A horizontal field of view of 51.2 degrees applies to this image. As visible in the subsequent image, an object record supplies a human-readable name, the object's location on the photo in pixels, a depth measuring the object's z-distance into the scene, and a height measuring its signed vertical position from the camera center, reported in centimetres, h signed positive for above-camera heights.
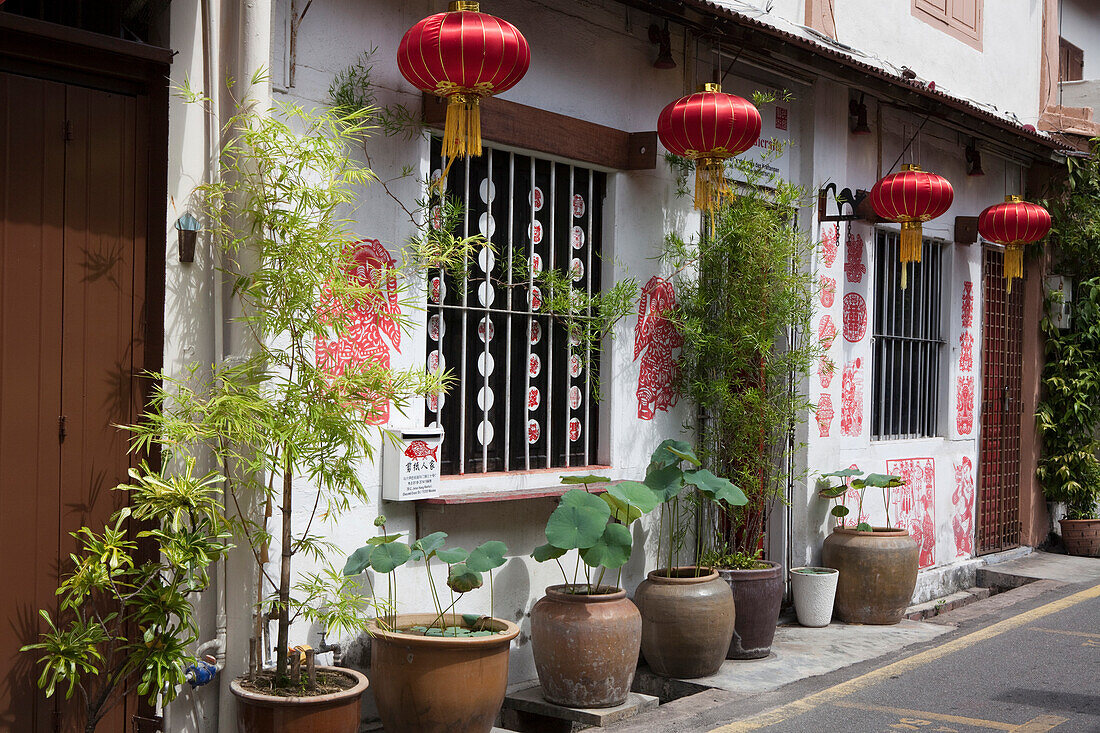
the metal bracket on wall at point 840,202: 927 +155
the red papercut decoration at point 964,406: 1139 -16
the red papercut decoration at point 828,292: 937 +79
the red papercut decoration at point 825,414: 935 -21
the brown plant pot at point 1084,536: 1259 -159
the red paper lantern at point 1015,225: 1065 +154
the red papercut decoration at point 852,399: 970 -9
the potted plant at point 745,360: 785 +20
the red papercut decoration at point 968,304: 1148 +86
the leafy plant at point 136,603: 454 -92
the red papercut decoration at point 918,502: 1039 -104
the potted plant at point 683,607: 703 -136
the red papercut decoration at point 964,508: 1137 -118
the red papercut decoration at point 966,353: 1145 +37
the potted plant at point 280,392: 479 -4
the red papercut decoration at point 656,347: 780 +27
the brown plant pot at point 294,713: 478 -139
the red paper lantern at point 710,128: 704 +160
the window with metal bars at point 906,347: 1043 +40
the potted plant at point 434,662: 552 -135
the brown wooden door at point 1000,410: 1198 -21
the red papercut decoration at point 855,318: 978 +61
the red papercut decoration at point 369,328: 577 +30
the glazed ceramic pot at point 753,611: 772 -151
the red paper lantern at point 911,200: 912 +152
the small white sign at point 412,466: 601 -43
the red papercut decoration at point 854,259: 979 +111
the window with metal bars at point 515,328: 662 +35
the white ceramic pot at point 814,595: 880 -160
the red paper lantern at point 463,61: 549 +157
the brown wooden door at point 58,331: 473 +21
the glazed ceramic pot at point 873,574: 902 -146
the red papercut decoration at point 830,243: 944 +120
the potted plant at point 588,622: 621 -130
